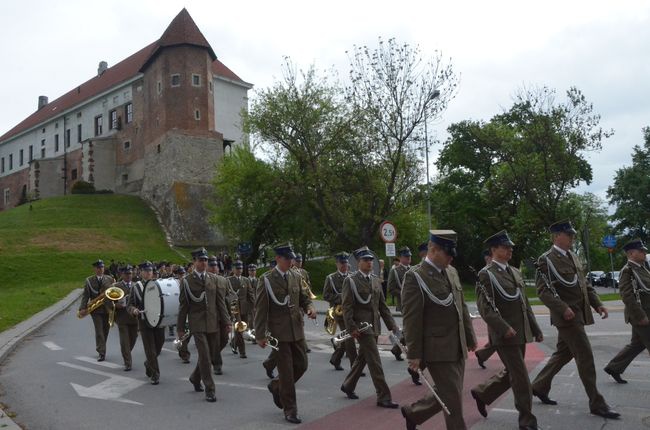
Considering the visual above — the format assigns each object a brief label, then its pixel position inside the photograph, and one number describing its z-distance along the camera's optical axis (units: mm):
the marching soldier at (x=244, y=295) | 15359
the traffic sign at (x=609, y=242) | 30572
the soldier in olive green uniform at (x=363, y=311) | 8664
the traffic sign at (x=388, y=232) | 20480
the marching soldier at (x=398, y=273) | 13297
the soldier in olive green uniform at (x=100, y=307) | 13570
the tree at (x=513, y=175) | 29469
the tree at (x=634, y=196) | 51406
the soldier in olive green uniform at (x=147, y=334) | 10734
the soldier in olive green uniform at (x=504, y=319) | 6668
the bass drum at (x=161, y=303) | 10711
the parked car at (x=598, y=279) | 56034
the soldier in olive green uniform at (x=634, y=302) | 8406
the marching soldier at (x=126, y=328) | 12234
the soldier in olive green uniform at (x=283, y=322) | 7848
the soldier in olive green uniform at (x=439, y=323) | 5641
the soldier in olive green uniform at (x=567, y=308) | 7191
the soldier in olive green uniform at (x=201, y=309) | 9463
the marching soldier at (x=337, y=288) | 11773
